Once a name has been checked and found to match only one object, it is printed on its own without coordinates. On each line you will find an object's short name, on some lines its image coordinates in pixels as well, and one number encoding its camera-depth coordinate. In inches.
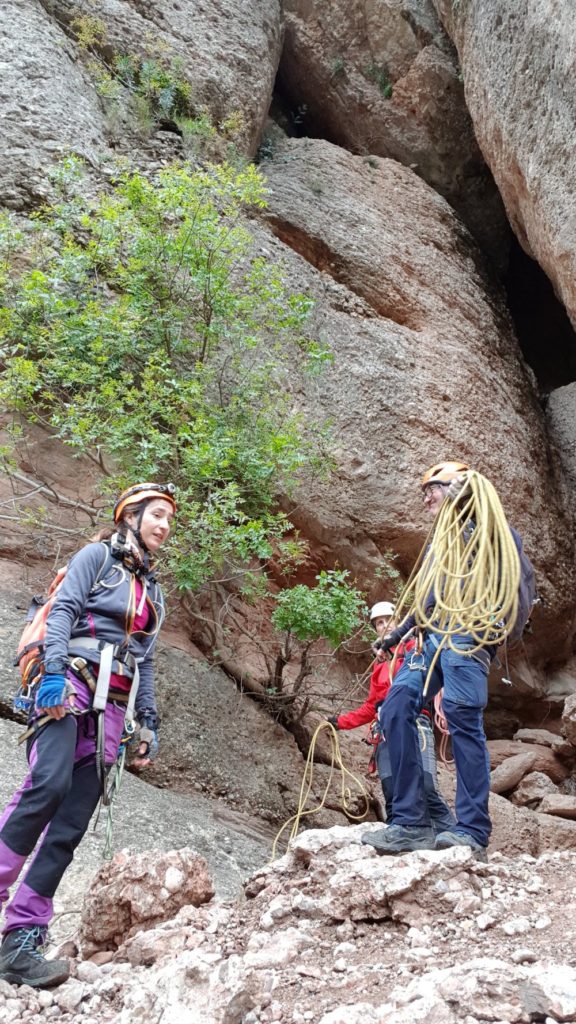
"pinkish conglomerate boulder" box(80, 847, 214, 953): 119.4
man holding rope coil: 127.6
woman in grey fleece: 109.3
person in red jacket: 152.8
